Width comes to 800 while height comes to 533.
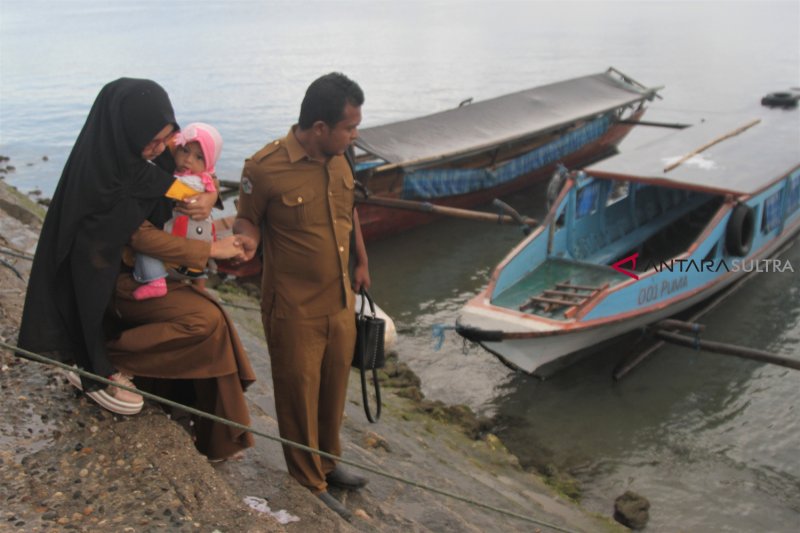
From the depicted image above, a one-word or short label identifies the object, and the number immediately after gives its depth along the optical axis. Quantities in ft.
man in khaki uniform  10.66
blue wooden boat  24.50
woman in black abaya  9.74
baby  10.44
